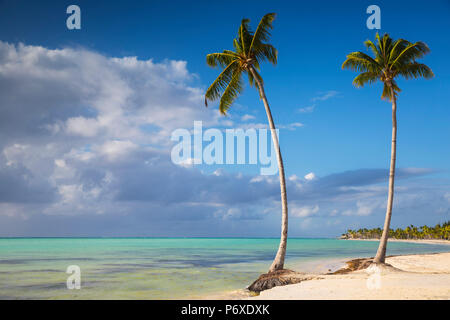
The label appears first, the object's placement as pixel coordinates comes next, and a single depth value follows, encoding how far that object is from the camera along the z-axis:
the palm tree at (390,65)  17.52
